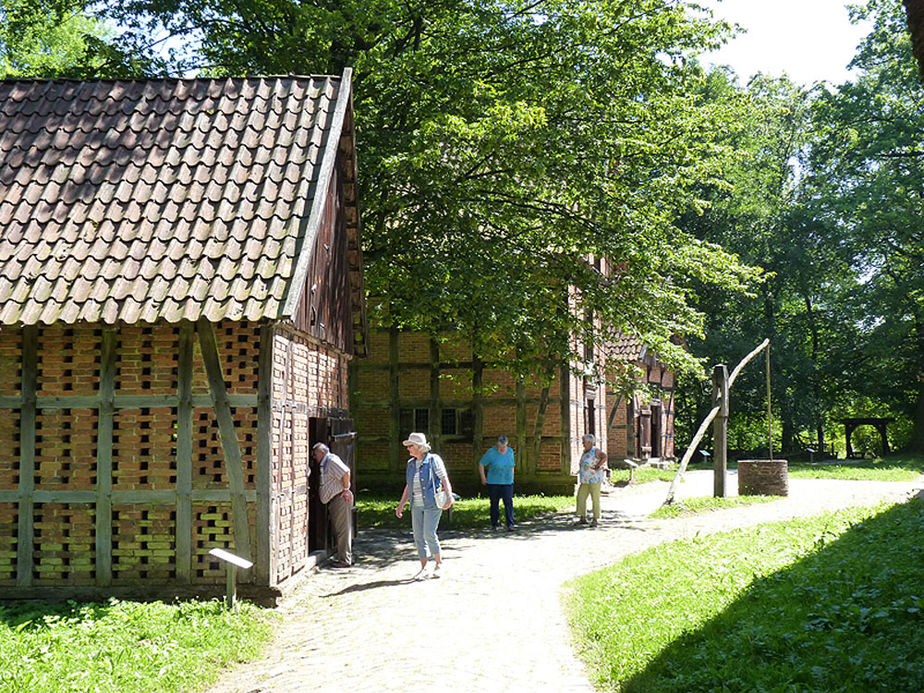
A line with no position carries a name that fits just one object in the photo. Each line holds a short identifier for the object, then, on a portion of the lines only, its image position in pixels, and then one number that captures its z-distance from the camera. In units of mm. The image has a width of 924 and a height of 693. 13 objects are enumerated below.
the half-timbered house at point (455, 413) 23531
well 20812
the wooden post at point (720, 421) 20984
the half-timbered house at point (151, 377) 9594
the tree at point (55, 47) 18562
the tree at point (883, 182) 35438
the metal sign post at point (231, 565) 8969
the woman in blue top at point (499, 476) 16453
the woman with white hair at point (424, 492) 11273
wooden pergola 40906
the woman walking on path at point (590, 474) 17016
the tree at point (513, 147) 16594
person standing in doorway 11883
